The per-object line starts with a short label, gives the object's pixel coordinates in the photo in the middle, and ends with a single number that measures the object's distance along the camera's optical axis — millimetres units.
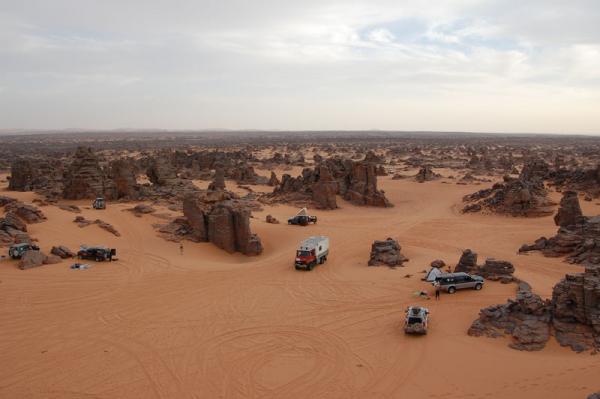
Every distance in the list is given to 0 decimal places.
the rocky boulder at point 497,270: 26219
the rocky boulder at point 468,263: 27516
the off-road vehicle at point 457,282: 24609
